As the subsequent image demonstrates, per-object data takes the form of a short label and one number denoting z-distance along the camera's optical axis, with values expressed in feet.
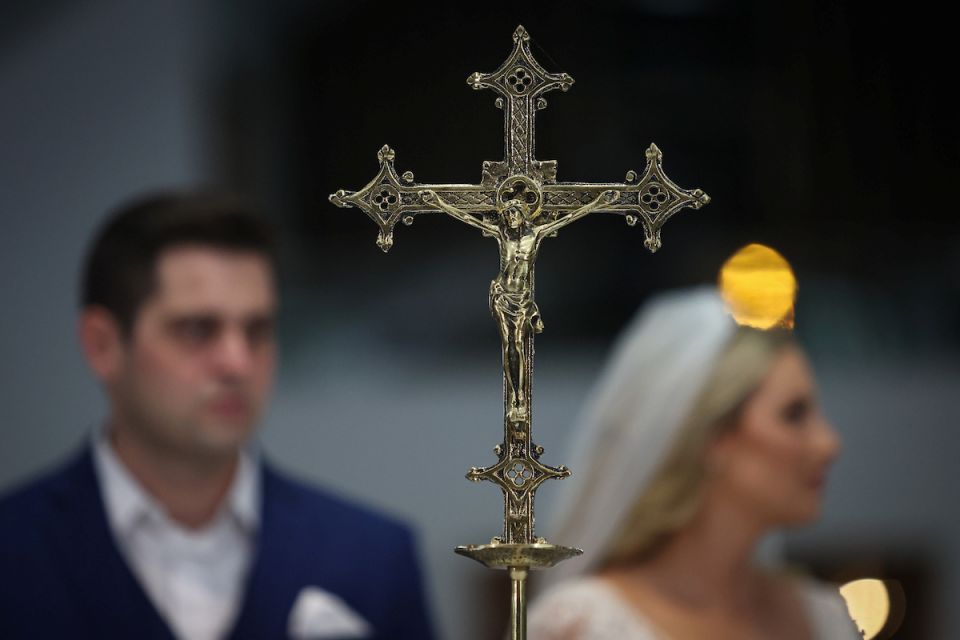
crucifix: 14.52
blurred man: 24.72
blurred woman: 24.84
